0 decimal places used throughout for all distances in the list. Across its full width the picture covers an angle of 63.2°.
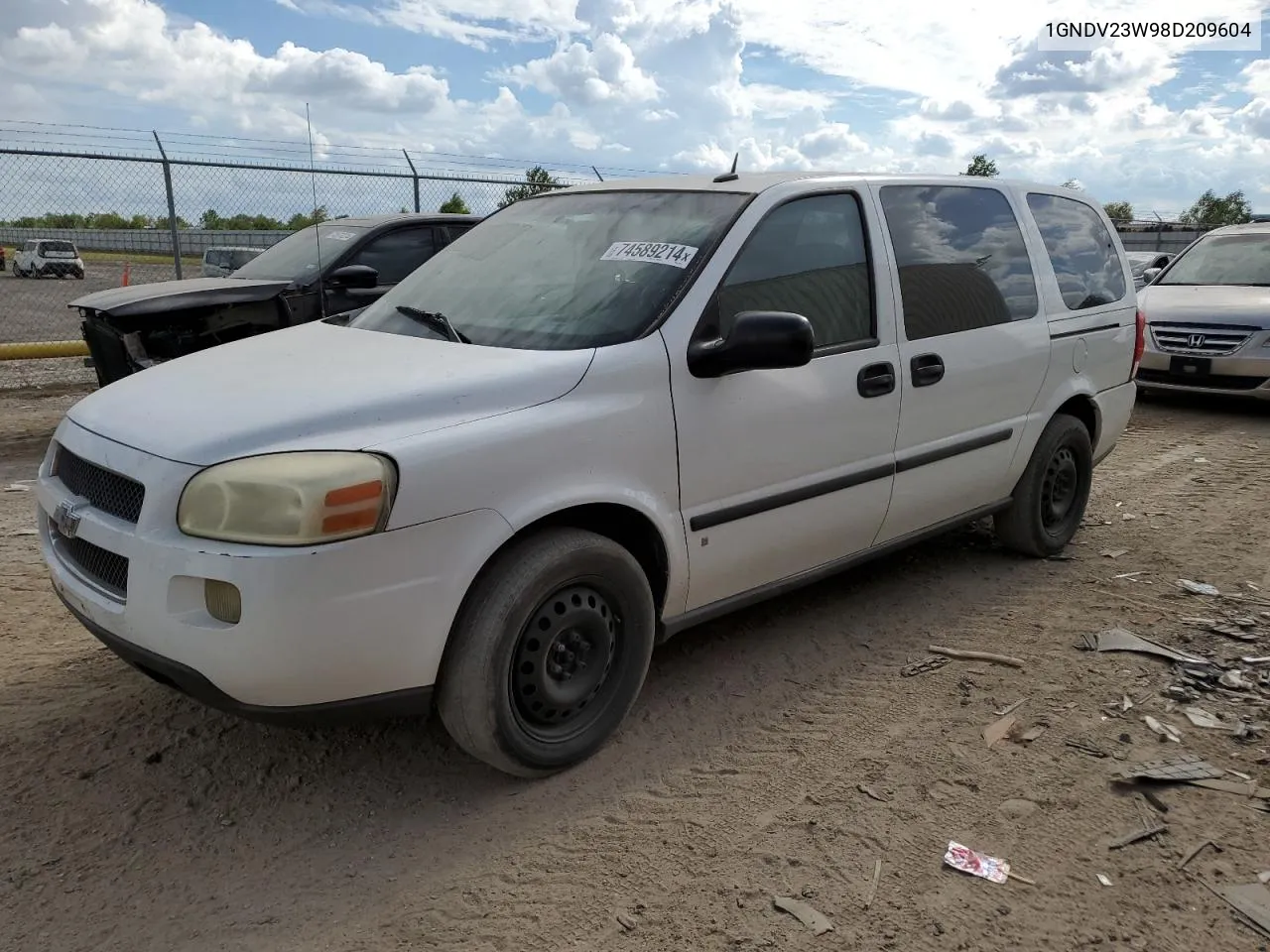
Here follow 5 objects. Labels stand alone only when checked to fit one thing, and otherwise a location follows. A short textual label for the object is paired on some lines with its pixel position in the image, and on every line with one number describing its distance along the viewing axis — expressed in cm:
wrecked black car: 697
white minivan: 262
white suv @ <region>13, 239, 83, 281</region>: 3031
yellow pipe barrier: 996
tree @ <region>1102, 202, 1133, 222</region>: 4366
